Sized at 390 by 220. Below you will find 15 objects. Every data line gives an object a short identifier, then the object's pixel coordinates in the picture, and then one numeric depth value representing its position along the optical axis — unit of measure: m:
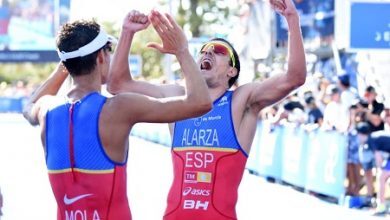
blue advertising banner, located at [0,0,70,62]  47.66
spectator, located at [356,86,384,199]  14.53
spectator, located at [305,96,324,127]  17.24
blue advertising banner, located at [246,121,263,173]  20.70
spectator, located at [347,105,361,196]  14.93
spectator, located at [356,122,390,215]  13.88
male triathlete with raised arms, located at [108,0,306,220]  5.91
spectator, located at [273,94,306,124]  18.15
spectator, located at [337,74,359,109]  15.73
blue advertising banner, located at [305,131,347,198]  15.20
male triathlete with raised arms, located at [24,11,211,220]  4.77
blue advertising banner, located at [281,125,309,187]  17.30
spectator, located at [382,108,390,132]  14.62
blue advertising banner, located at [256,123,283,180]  19.00
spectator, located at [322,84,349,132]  15.71
